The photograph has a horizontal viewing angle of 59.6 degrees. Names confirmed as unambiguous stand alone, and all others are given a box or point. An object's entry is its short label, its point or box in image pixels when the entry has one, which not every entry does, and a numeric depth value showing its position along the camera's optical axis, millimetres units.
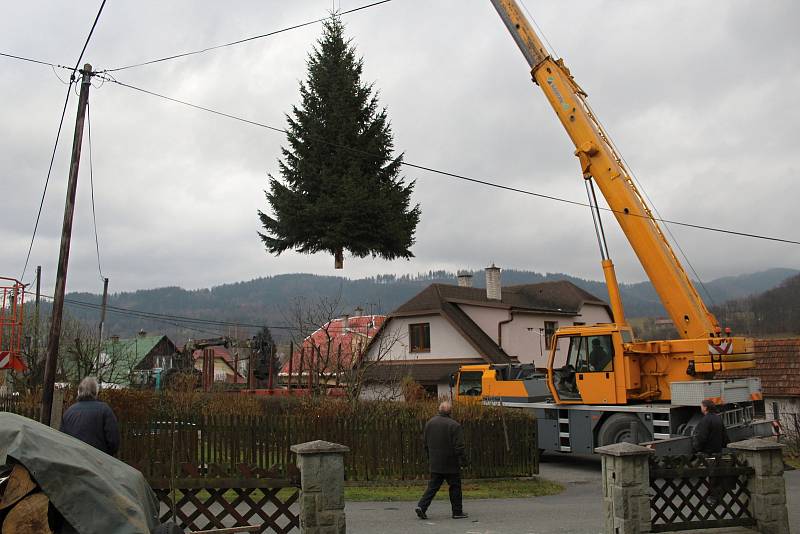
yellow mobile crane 14883
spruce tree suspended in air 18781
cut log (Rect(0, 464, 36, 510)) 5145
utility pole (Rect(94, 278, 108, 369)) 24253
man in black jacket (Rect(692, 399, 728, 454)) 11320
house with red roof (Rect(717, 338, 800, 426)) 22359
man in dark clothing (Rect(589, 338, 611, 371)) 16219
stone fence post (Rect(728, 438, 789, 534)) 9133
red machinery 14196
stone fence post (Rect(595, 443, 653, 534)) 8492
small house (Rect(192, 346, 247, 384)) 68494
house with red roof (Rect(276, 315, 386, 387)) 19312
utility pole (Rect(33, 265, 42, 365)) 25911
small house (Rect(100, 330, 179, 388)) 64750
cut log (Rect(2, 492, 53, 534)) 5074
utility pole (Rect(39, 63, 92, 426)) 12383
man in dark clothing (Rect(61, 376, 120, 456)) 8031
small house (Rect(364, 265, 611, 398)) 32438
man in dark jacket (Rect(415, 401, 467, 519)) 10508
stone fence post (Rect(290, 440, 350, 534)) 7527
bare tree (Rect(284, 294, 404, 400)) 18639
